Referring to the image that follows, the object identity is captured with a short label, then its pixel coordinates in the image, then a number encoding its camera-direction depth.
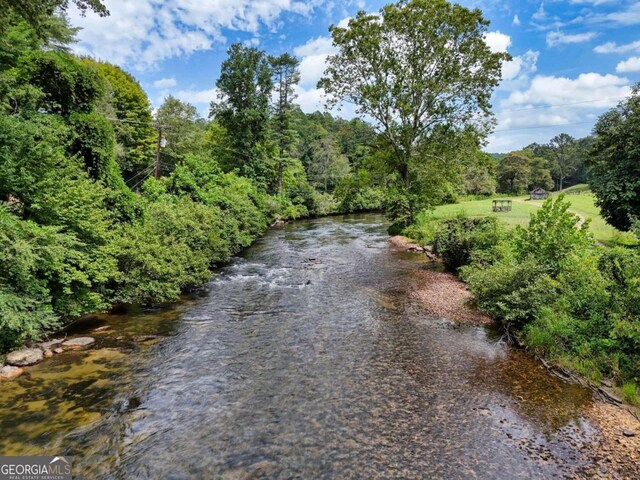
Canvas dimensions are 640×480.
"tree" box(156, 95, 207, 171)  43.00
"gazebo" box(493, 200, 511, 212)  30.72
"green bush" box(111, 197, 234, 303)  10.91
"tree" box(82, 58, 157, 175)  39.81
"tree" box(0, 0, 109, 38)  10.24
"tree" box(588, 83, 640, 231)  14.35
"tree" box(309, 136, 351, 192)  54.25
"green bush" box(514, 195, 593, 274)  10.38
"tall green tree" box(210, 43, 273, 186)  37.50
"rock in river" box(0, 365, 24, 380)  7.11
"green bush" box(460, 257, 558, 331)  9.27
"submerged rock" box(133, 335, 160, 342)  9.26
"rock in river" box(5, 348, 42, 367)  7.52
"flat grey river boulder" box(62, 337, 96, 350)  8.61
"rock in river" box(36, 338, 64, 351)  8.30
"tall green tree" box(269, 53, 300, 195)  39.50
